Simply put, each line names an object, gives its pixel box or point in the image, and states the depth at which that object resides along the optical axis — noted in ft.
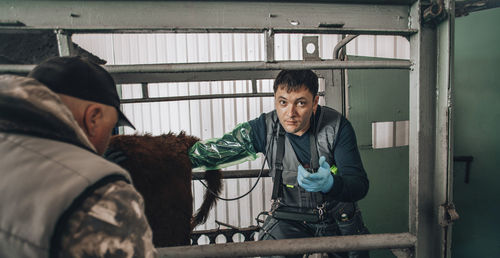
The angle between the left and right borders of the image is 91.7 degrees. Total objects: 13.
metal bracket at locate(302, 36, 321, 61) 3.90
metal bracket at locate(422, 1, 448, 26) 3.12
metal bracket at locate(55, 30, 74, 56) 2.92
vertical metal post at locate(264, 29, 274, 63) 3.07
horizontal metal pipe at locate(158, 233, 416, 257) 3.14
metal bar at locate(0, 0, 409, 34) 2.91
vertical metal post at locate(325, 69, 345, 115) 6.55
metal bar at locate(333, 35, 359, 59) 5.03
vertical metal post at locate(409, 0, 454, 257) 3.26
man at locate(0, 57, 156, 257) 1.46
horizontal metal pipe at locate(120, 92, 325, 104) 6.16
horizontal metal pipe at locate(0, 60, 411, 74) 2.91
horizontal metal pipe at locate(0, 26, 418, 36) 2.92
